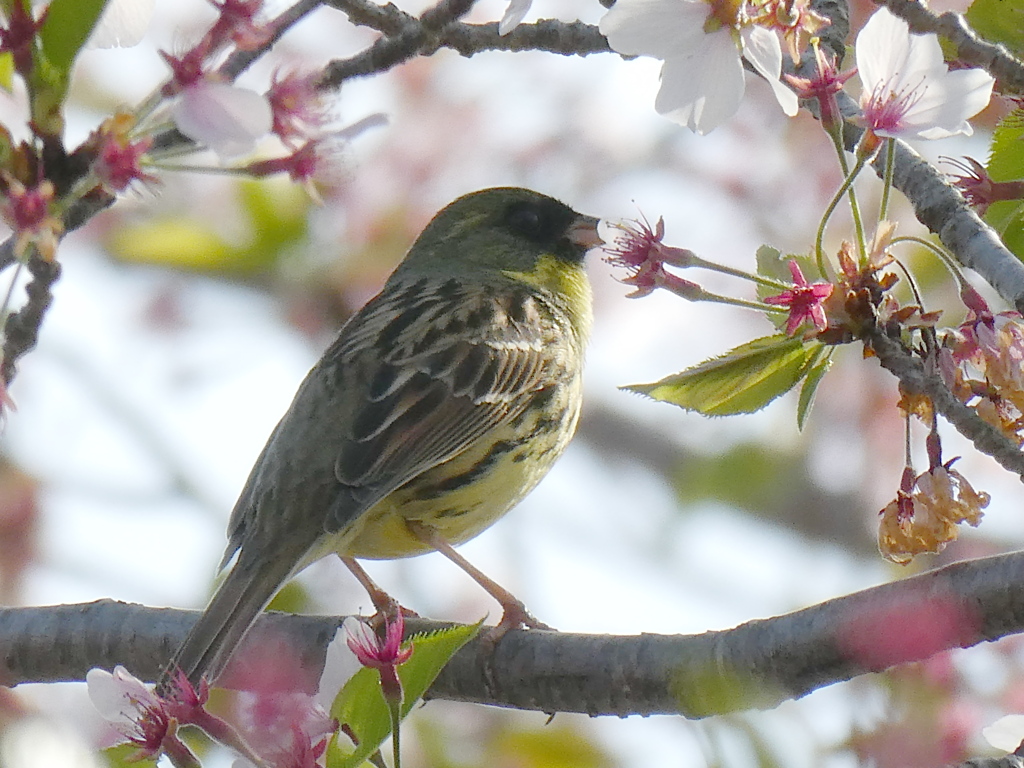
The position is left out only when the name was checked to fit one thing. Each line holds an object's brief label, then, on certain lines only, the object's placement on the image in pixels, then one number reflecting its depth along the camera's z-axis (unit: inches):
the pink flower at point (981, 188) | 237.0
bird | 349.4
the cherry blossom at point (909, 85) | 215.5
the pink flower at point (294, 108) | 225.5
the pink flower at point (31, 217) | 188.1
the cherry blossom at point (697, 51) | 208.5
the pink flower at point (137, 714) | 201.3
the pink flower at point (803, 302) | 220.4
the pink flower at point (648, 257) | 235.6
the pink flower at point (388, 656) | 195.6
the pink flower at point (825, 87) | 221.5
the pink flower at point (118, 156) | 200.8
